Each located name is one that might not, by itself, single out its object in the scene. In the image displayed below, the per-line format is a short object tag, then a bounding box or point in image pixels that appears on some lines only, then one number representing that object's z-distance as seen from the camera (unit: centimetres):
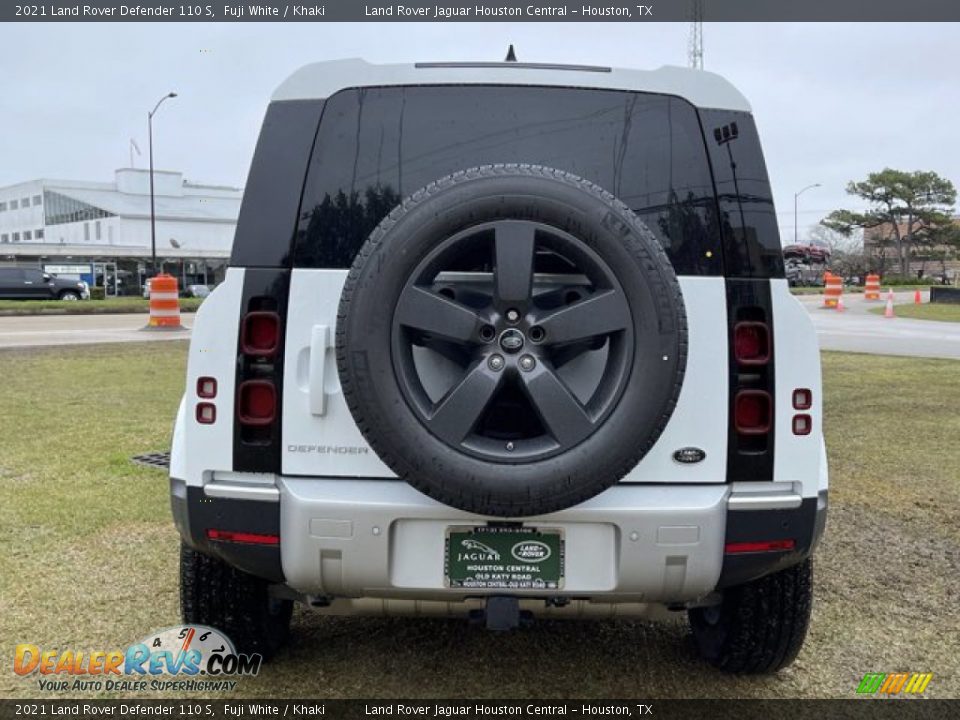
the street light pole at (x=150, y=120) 3869
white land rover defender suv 238
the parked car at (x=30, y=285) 3466
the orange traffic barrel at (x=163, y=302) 1769
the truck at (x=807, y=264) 4903
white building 5775
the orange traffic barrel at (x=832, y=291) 2743
